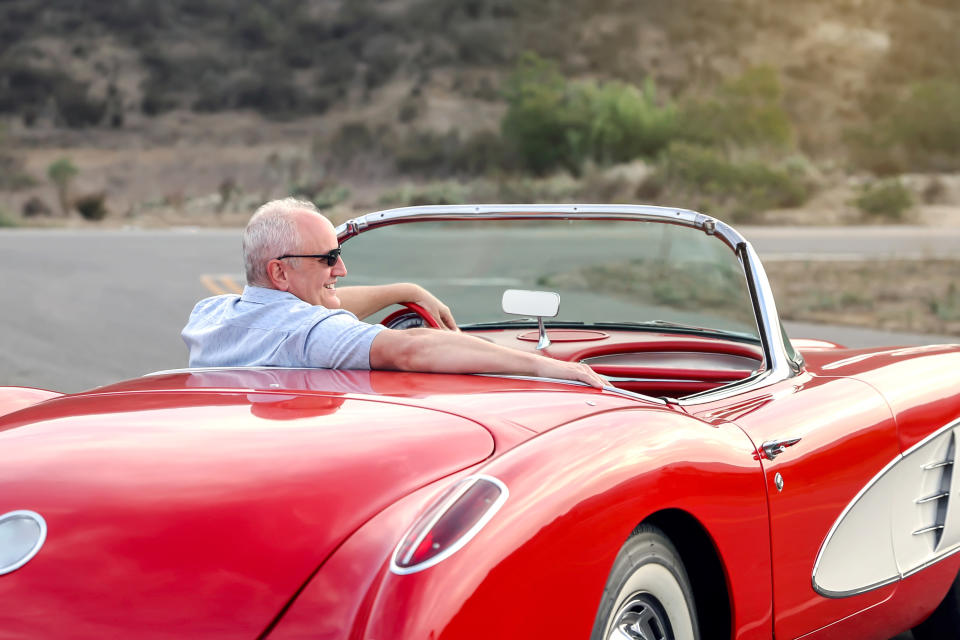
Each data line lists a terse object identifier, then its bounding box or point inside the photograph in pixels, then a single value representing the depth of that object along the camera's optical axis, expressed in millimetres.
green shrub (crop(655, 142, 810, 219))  41656
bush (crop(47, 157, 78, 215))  53062
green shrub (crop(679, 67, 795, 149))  46688
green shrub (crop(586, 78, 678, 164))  50688
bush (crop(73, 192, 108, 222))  44344
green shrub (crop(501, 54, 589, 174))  51875
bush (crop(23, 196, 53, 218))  46375
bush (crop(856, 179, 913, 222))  41938
